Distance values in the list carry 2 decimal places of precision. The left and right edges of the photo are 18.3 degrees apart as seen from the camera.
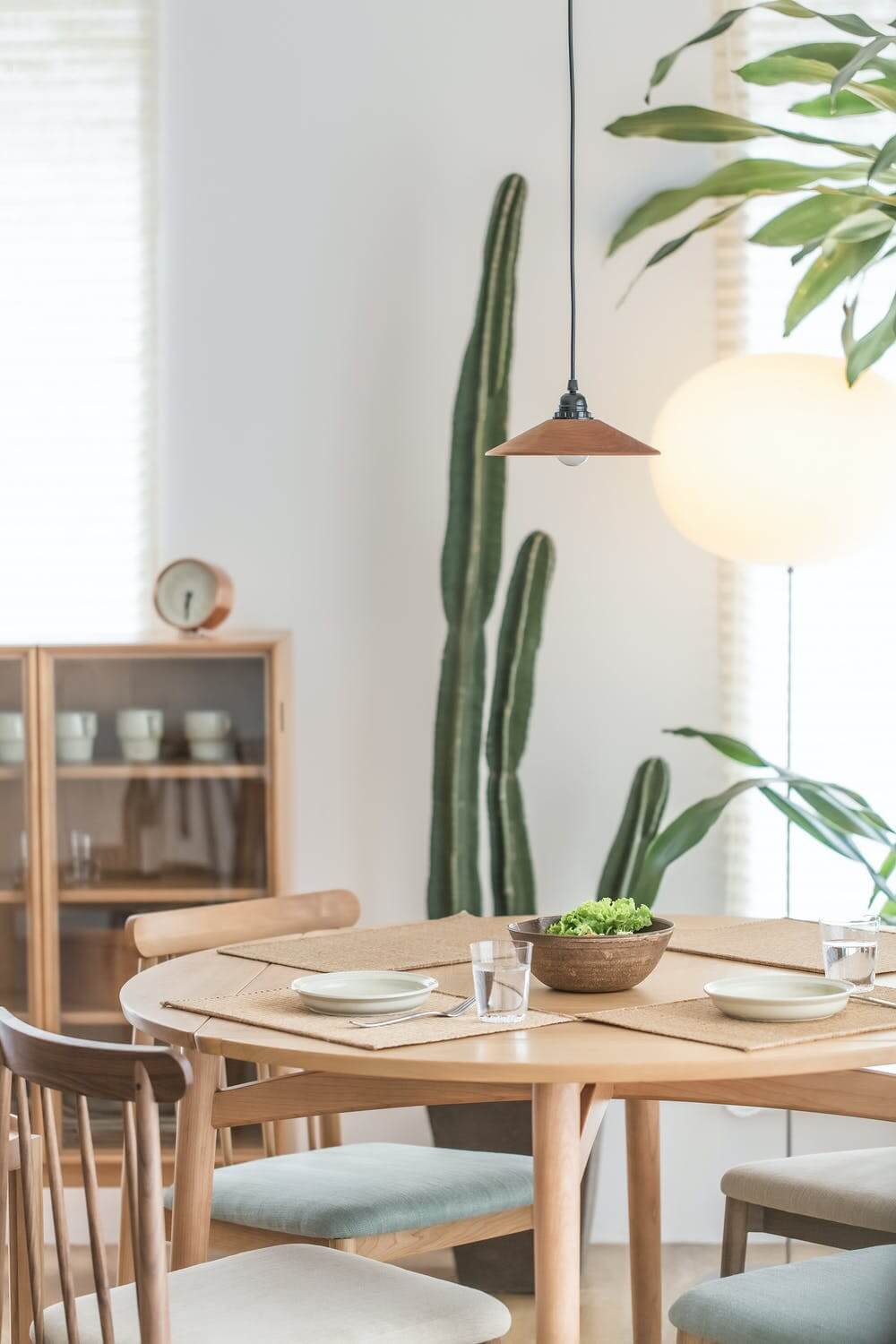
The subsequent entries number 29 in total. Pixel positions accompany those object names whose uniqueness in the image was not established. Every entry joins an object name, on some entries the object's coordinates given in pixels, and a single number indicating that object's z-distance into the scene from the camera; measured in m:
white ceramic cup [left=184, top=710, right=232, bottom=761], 6.10
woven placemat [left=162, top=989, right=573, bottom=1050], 3.05
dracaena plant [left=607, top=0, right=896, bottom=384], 5.36
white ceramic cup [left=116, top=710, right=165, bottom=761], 6.12
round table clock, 6.12
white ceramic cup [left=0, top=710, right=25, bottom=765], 6.06
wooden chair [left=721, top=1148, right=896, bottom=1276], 3.78
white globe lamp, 5.29
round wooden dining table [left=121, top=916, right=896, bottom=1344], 2.90
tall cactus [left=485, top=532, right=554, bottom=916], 5.88
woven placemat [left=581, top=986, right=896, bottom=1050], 3.02
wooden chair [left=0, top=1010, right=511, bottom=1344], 2.73
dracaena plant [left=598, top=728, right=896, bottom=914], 5.46
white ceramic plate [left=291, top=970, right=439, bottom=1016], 3.25
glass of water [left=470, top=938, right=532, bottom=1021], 3.20
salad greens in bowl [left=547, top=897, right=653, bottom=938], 3.46
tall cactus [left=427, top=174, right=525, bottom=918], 5.89
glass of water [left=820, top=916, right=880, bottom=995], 3.42
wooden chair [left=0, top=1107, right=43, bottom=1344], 4.11
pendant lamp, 3.91
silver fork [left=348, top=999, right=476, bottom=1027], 3.25
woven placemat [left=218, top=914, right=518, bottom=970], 3.84
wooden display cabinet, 6.04
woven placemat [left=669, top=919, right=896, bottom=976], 3.78
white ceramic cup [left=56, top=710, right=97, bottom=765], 6.08
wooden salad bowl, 3.39
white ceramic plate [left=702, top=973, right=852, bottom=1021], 3.15
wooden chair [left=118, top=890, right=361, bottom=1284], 4.48
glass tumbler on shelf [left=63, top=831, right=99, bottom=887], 6.11
